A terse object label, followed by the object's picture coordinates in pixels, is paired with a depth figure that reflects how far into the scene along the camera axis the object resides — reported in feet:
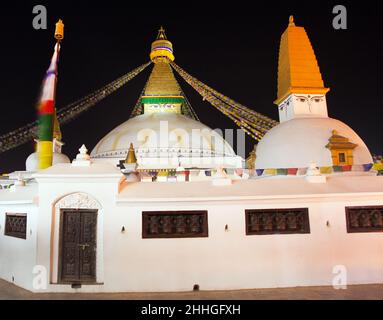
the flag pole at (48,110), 34.14
